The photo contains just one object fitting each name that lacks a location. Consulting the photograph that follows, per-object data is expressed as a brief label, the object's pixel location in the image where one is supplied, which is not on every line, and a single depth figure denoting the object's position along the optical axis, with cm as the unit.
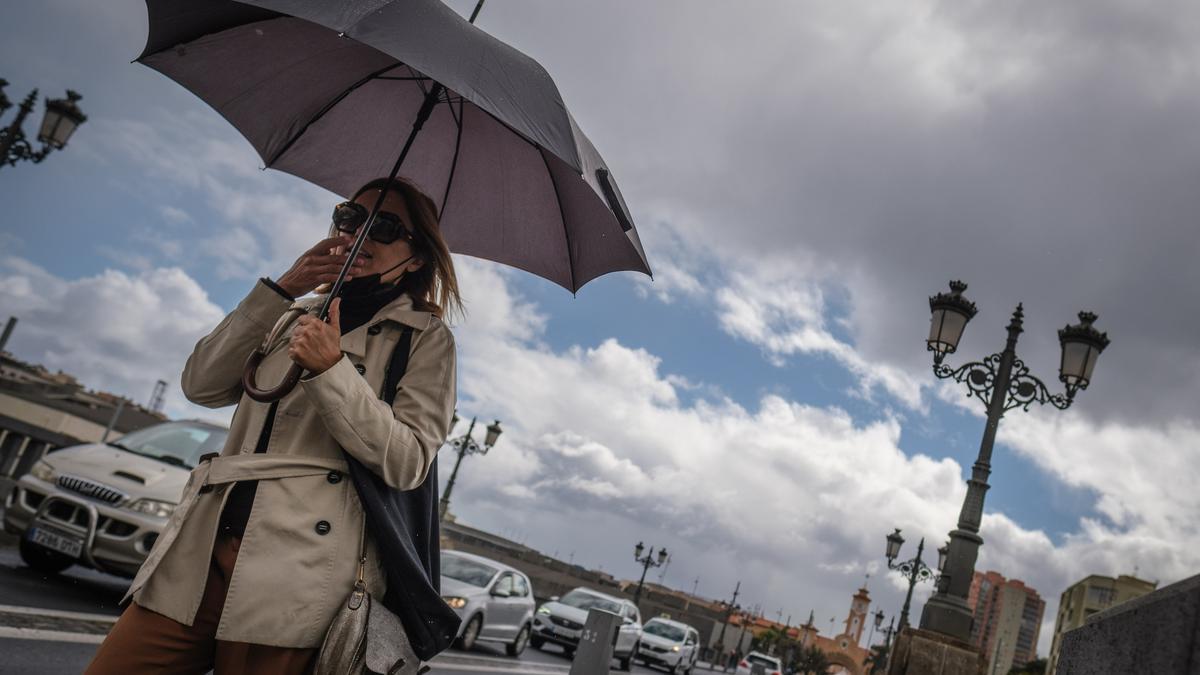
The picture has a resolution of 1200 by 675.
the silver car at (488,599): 1125
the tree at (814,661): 6954
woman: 172
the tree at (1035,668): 7624
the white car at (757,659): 2717
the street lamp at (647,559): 3150
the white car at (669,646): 2066
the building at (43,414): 1059
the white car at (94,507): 629
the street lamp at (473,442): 2388
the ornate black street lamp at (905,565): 1855
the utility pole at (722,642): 4956
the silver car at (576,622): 1595
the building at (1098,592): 7288
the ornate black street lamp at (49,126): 1112
